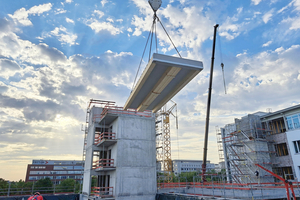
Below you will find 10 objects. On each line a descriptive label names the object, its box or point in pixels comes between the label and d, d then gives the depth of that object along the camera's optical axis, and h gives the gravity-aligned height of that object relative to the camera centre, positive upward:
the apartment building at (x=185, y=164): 163.62 +2.18
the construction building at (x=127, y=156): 22.35 +1.36
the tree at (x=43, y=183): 62.84 -3.79
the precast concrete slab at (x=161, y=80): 10.27 +4.83
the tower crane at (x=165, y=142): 61.22 +7.40
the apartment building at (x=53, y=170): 107.31 +0.15
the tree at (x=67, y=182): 72.09 -4.34
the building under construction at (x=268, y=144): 27.50 +2.83
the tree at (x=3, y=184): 58.37 -3.55
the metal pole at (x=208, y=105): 27.04 +7.79
